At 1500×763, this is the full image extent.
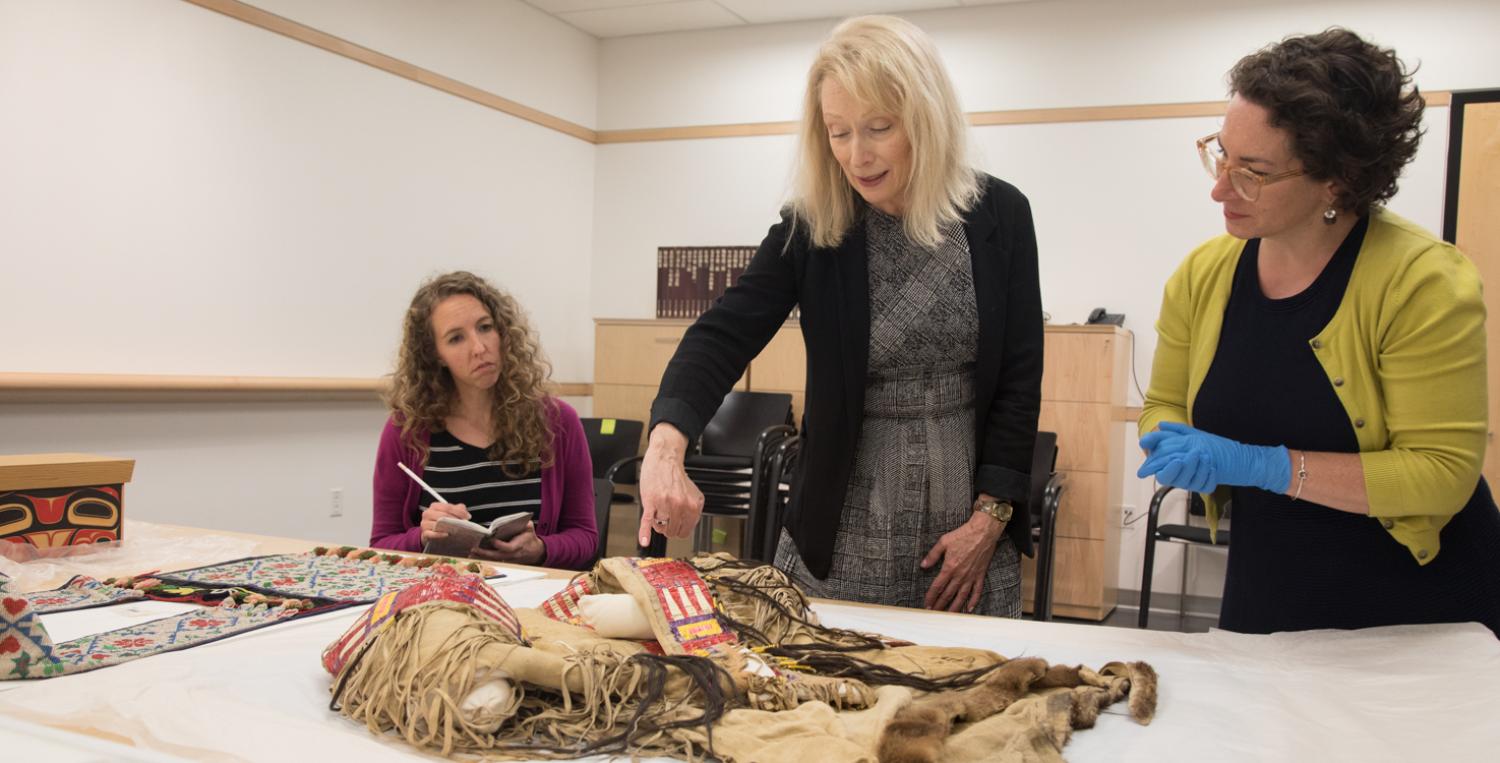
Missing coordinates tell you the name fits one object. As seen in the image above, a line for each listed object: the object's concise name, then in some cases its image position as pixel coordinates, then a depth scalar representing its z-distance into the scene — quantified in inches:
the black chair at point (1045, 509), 152.3
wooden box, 80.0
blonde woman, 67.6
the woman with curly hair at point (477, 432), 97.8
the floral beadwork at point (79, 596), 63.7
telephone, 211.6
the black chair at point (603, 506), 118.9
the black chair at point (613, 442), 211.9
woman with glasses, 51.1
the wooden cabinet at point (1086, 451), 197.3
